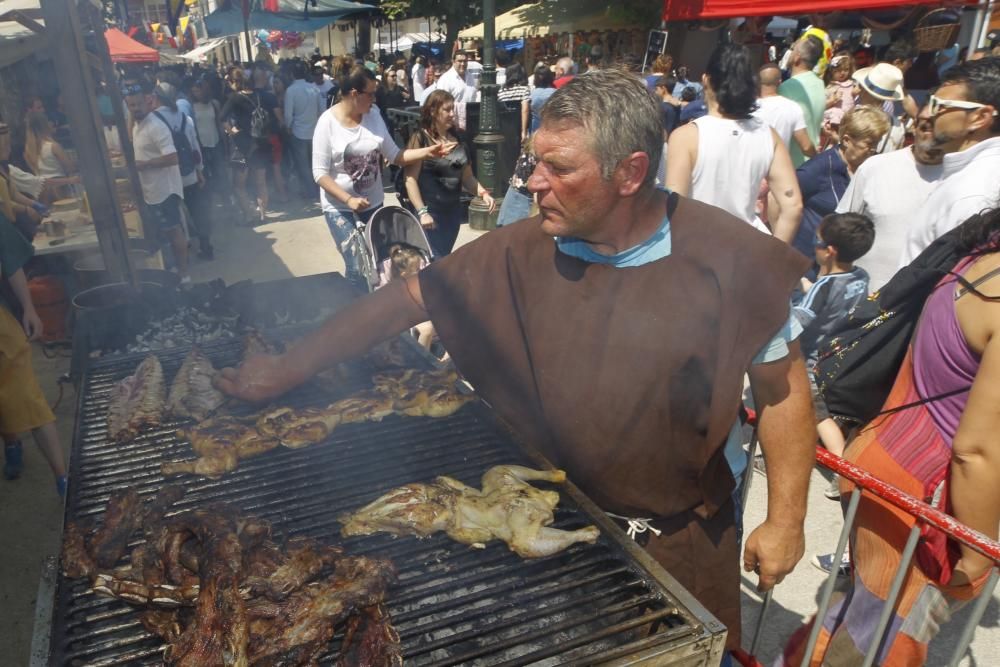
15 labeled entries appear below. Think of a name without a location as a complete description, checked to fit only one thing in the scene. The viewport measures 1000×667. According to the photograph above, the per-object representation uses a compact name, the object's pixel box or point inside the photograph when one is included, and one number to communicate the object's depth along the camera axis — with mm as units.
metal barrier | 2148
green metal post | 9984
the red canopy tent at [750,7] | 10984
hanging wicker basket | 10227
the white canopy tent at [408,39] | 40088
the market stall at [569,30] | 21156
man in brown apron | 2189
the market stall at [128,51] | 15453
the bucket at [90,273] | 6879
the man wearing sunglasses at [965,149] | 3393
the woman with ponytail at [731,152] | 4680
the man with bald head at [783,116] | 6043
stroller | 6164
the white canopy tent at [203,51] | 37931
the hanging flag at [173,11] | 12906
